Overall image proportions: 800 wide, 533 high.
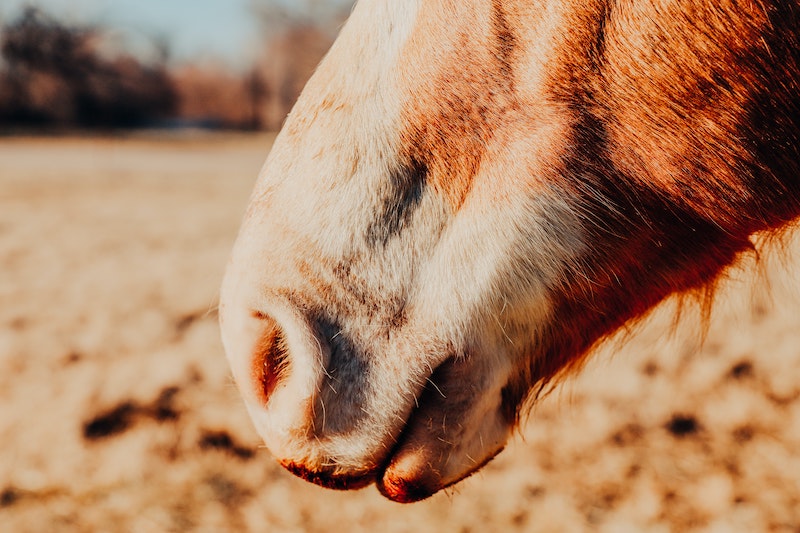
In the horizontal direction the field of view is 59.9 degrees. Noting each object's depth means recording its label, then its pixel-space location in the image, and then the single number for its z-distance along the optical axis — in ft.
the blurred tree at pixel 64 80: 78.89
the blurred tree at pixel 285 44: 70.28
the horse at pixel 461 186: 4.10
